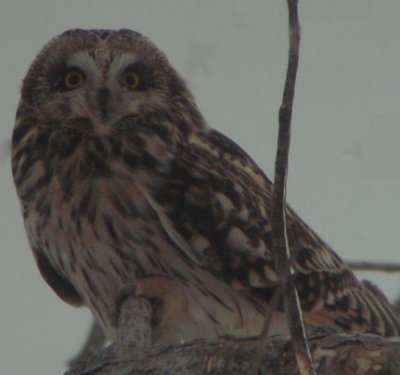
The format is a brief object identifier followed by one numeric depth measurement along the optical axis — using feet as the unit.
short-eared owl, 28.48
